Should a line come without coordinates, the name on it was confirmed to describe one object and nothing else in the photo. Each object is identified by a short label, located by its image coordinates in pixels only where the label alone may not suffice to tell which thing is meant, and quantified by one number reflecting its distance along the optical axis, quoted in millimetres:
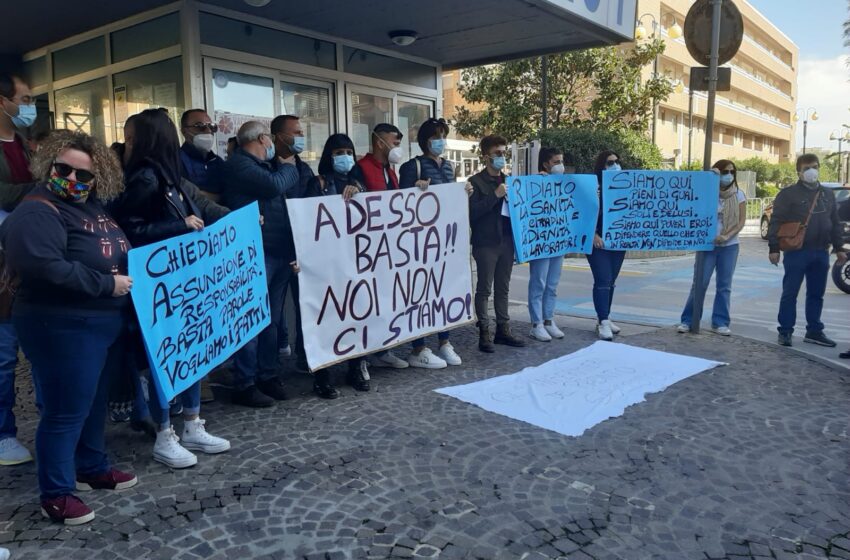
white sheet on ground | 4312
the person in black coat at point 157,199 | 3352
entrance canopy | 6359
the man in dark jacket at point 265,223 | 4215
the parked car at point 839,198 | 15683
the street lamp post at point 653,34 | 17109
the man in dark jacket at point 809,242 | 6141
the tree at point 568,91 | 17219
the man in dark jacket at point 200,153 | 4457
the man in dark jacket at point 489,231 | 5859
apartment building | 37875
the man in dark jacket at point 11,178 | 3461
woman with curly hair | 2645
